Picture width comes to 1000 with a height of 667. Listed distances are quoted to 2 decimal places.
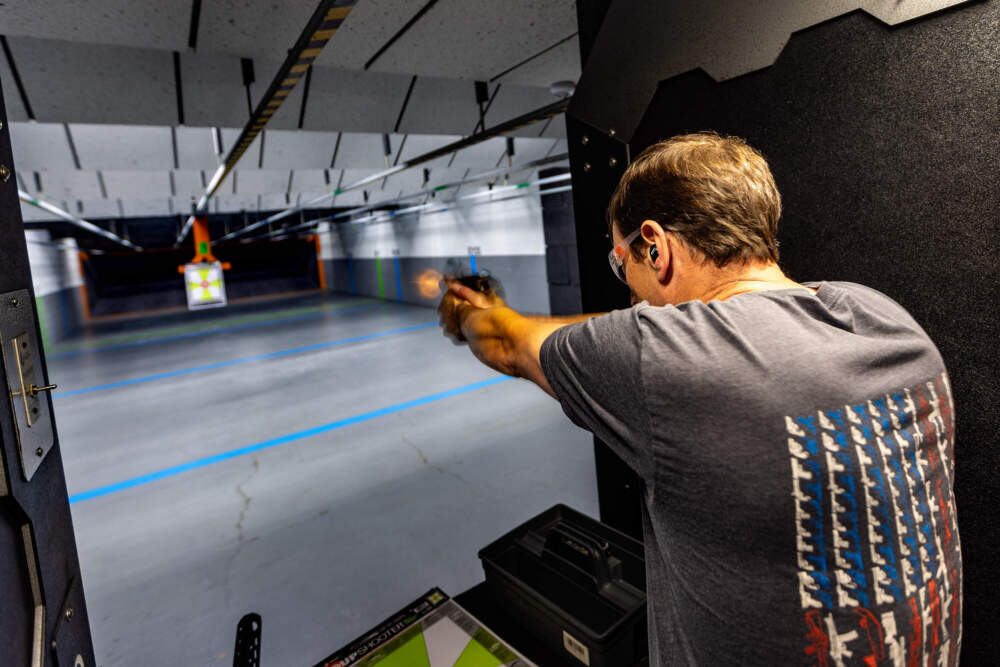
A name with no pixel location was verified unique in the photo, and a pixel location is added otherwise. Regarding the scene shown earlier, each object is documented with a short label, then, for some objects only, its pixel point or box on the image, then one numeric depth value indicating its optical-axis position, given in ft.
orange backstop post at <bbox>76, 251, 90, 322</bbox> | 52.35
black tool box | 4.18
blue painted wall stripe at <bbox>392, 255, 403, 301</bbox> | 43.96
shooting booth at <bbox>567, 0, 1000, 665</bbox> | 2.89
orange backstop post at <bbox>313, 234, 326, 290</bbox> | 64.49
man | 2.17
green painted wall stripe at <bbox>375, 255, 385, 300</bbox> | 47.52
